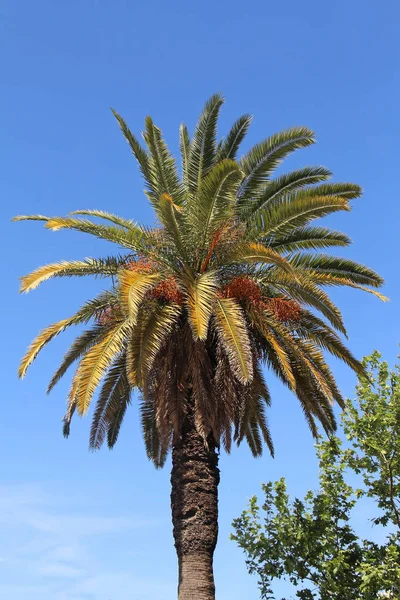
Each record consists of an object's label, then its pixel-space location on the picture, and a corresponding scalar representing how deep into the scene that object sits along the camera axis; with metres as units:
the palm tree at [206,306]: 13.02
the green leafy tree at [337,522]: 18.16
